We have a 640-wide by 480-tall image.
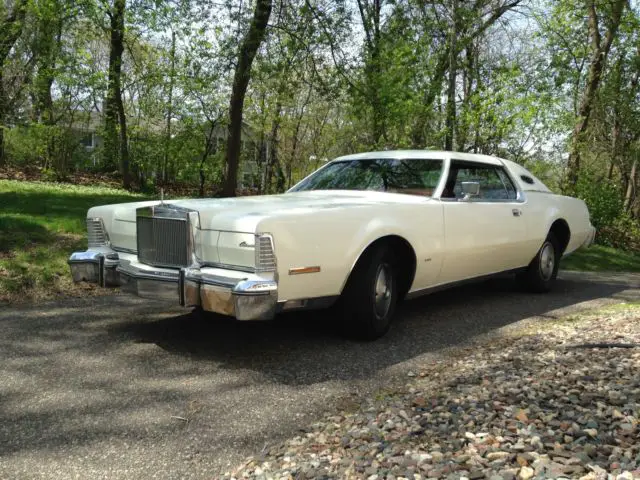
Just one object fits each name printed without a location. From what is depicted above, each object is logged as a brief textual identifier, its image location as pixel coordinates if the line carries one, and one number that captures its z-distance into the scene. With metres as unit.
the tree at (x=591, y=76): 15.34
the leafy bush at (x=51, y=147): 17.44
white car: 3.79
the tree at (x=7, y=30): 13.47
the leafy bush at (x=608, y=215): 14.49
